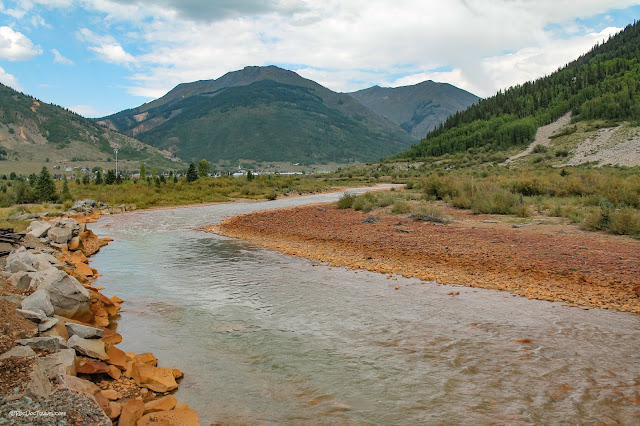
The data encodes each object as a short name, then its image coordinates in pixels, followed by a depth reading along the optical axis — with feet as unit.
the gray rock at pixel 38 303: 21.78
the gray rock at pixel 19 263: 28.91
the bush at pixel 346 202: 86.33
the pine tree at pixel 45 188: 111.96
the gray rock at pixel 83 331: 21.20
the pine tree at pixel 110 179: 155.29
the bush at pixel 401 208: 70.79
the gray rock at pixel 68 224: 55.06
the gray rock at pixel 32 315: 20.31
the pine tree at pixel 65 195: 113.80
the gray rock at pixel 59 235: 48.52
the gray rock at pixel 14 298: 21.96
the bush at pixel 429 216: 59.57
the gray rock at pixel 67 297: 25.16
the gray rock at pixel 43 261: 31.16
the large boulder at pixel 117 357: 19.42
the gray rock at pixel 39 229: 49.85
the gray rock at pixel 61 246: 46.48
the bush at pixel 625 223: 44.19
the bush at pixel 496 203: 65.16
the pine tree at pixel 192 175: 173.13
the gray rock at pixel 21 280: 26.02
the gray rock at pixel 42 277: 26.05
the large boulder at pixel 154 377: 17.98
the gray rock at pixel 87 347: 19.22
